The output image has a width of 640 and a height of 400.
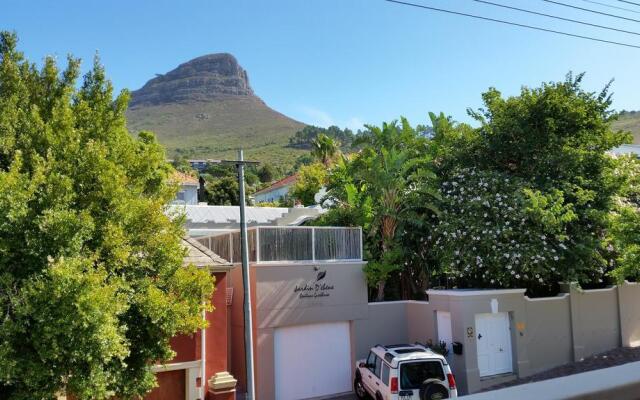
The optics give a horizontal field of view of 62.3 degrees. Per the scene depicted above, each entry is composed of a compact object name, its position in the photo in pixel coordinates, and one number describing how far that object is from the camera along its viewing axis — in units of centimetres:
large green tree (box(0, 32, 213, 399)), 779
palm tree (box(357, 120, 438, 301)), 1969
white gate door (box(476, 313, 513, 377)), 1756
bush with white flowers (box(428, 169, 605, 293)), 1816
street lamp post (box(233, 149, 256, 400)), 1273
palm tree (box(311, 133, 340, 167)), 4722
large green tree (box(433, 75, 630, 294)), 1841
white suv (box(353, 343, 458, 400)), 1348
